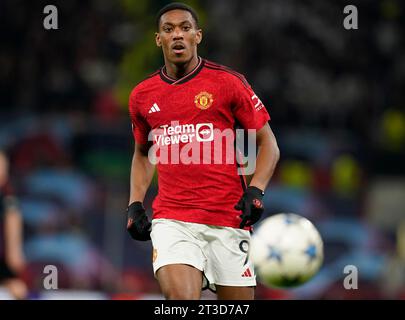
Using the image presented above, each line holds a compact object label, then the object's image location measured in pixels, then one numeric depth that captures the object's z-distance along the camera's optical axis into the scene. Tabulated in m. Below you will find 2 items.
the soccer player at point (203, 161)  11.59
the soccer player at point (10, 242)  17.39
